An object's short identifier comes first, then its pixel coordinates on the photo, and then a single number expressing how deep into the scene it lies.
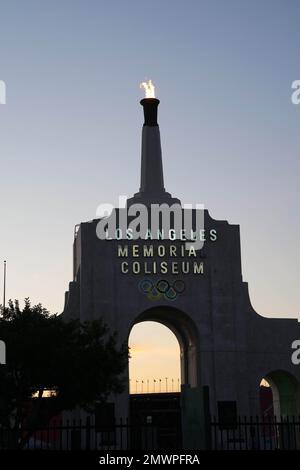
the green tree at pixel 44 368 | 36.85
